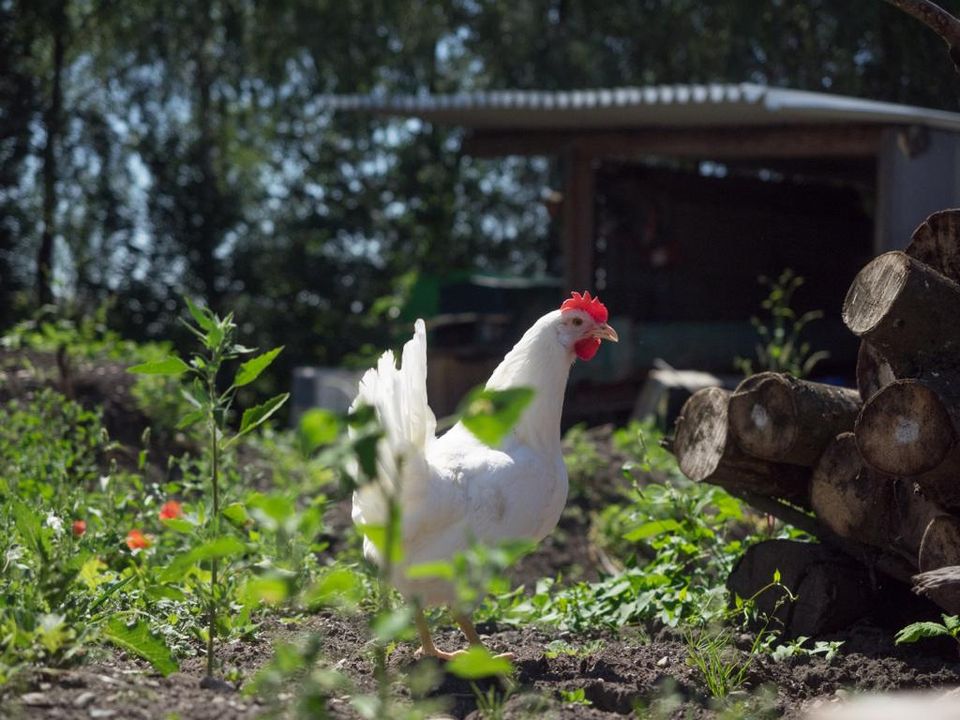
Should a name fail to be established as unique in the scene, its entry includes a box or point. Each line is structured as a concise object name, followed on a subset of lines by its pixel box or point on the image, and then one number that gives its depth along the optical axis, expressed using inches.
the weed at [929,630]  125.6
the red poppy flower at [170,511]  173.3
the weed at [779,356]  219.7
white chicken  134.3
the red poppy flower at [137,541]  163.5
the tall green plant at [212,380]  108.6
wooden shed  309.7
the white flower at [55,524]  143.3
